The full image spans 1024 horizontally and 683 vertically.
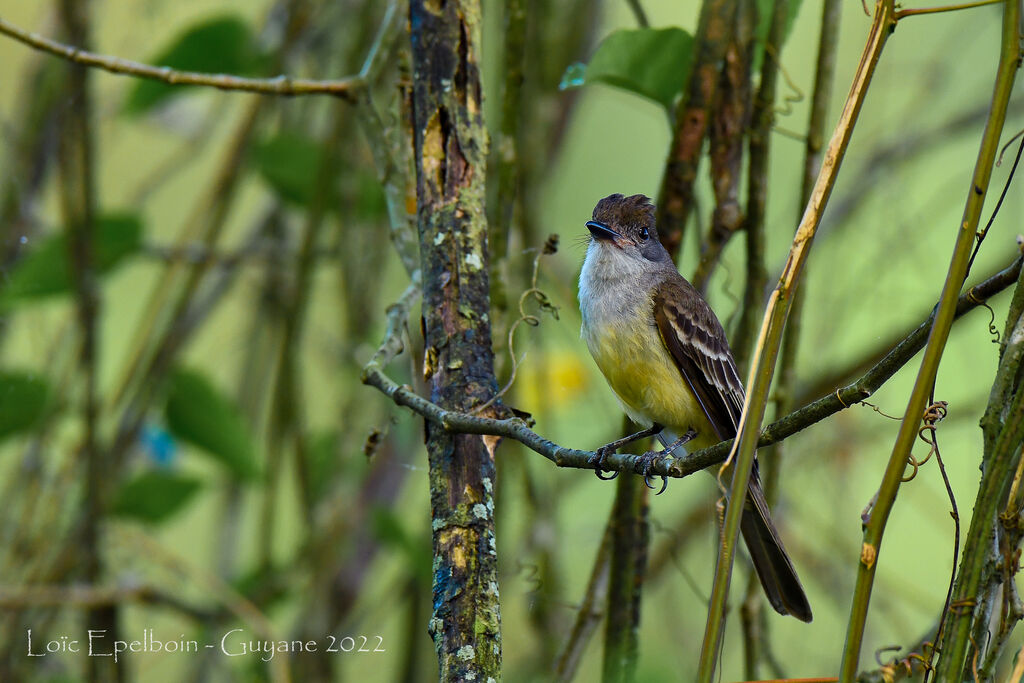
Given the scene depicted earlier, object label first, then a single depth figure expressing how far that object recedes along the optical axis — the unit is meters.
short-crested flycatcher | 4.87
